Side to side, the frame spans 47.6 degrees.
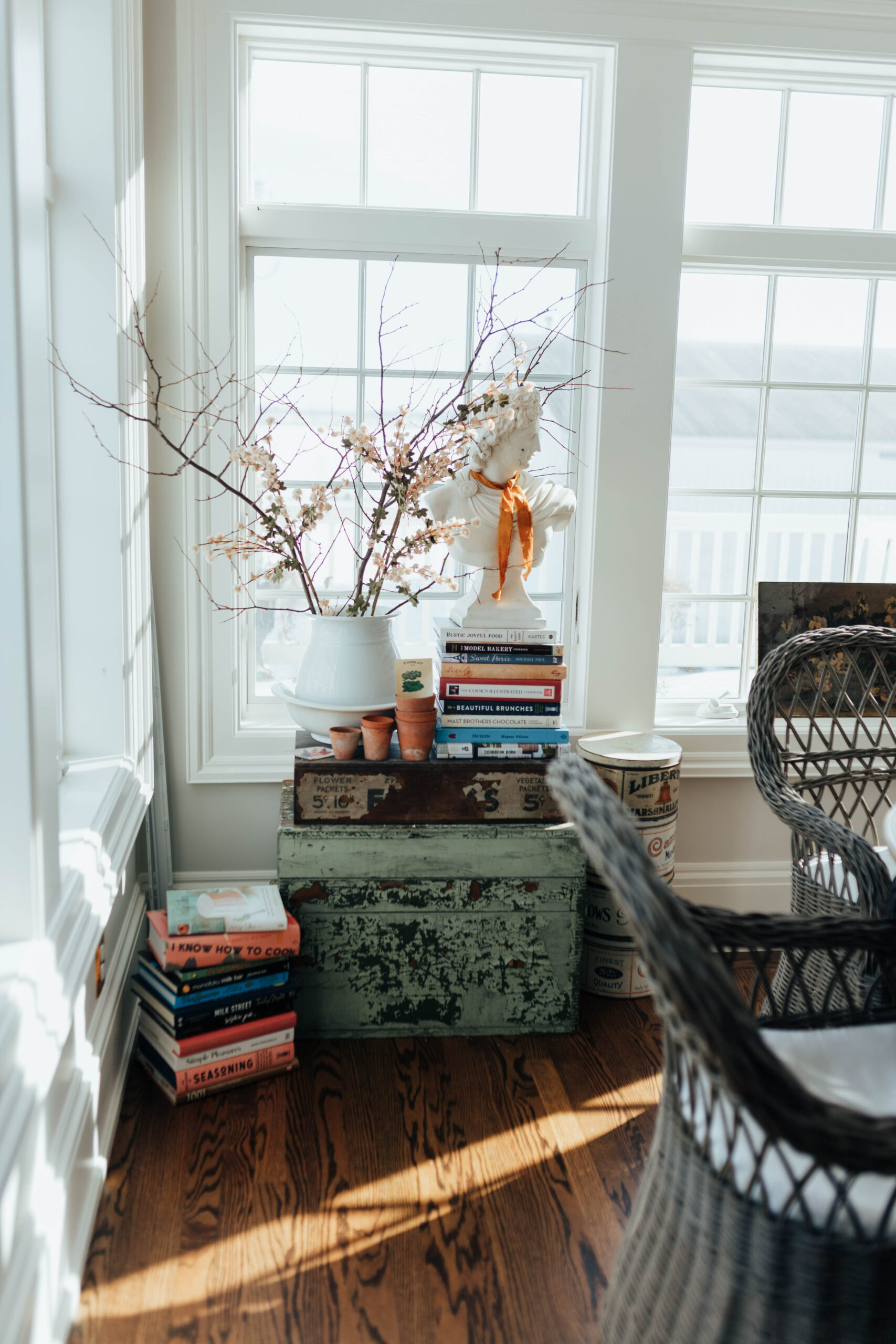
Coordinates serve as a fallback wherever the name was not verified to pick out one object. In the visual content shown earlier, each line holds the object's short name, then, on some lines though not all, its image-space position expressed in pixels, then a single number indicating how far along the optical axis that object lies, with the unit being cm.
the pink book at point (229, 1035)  211
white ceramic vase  238
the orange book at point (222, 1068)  212
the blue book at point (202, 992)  210
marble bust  237
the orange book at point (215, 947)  212
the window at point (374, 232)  265
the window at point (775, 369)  282
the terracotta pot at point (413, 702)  230
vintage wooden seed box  230
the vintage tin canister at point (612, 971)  261
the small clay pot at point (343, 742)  231
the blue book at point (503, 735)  238
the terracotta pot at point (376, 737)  229
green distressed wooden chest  230
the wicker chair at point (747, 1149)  95
